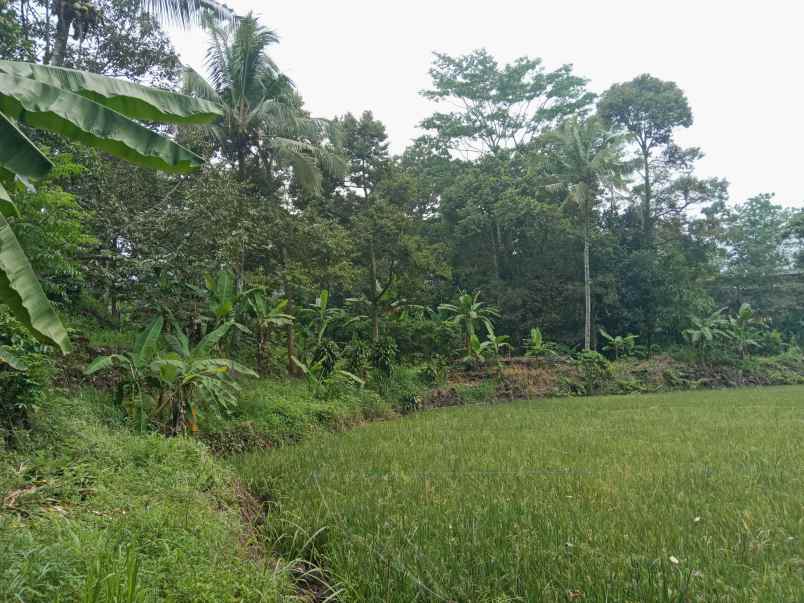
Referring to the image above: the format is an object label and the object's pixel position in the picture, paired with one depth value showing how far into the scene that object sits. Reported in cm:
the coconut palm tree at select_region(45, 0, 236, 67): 843
